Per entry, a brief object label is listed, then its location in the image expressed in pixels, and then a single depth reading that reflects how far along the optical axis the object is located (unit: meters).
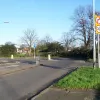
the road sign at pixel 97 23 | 12.21
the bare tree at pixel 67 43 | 52.37
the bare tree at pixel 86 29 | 38.50
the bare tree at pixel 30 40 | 52.88
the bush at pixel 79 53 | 31.69
